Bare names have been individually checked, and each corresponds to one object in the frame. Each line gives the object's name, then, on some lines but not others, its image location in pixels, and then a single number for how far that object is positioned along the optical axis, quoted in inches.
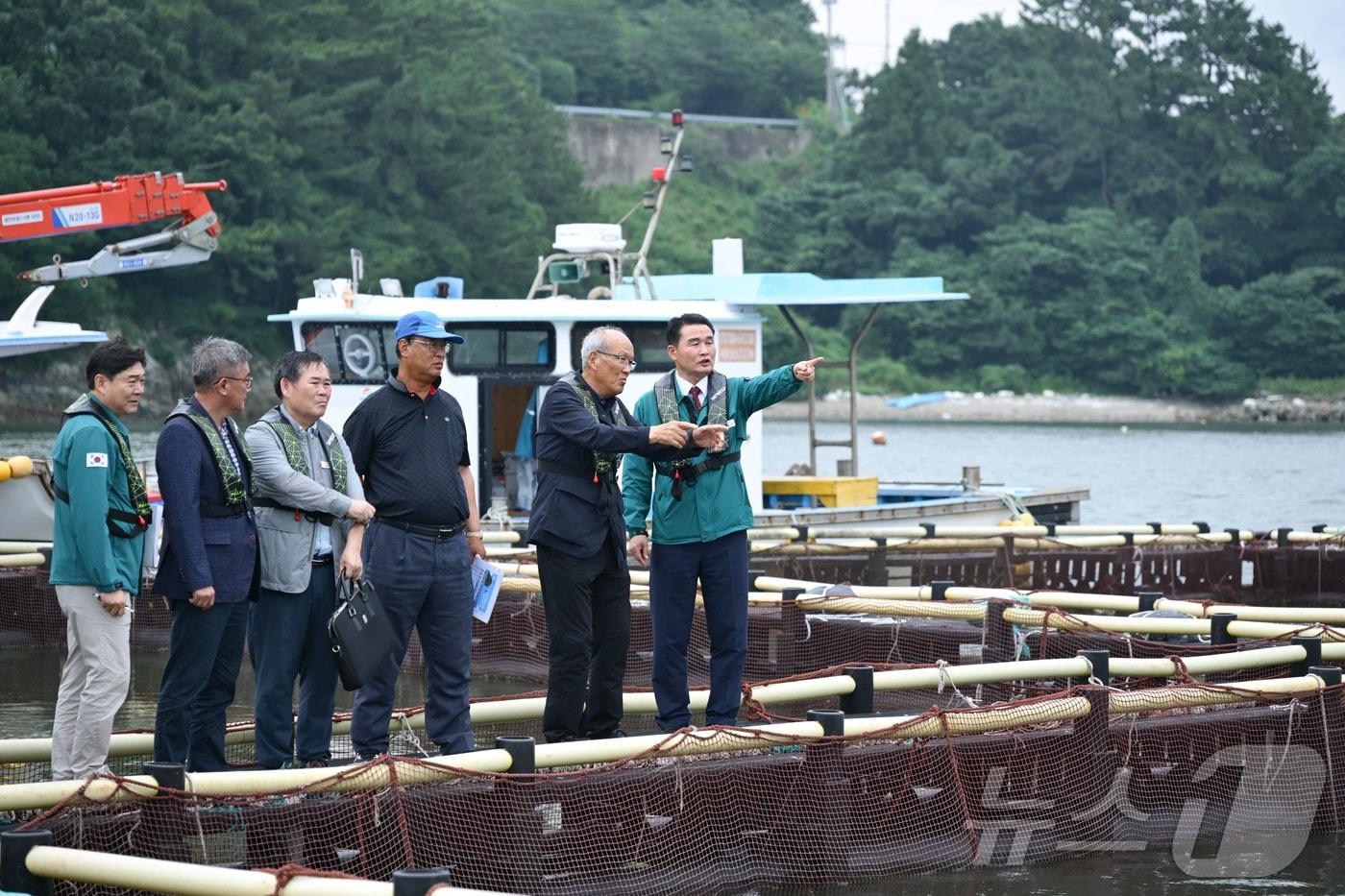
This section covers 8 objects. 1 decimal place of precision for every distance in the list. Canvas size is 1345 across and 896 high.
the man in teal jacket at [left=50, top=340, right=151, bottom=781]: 453.6
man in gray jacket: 484.0
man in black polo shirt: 488.9
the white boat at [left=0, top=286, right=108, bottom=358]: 1474.4
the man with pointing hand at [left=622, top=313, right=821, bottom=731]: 511.8
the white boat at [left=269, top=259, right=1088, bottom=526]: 1033.4
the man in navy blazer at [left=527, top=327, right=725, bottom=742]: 495.5
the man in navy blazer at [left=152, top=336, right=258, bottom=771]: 469.1
